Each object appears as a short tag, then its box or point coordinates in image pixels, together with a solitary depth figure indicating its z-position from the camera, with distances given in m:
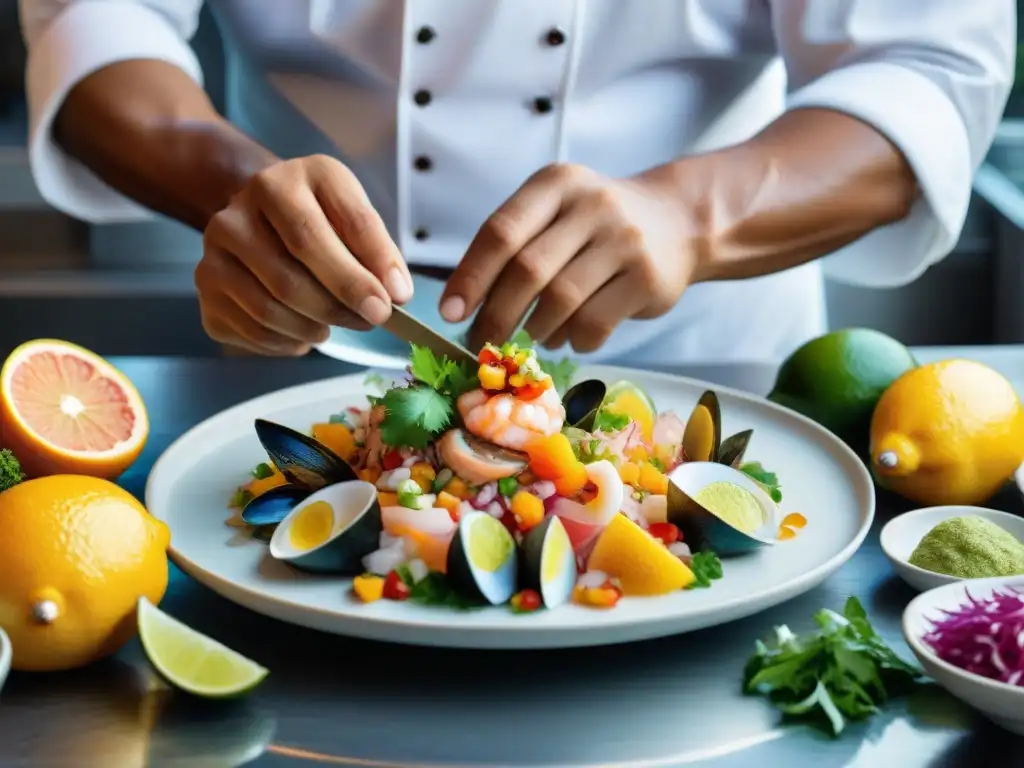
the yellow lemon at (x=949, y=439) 1.37
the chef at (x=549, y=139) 1.48
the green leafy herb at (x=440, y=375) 1.32
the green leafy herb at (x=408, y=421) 1.26
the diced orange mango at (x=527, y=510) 1.16
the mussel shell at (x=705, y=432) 1.33
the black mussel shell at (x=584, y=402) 1.36
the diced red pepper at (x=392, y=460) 1.27
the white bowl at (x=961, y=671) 0.92
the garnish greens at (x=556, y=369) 1.46
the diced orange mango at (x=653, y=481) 1.27
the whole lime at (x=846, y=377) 1.56
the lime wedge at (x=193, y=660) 0.99
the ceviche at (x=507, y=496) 1.10
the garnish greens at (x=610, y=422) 1.38
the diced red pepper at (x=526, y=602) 1.06
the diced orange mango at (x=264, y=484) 1.33
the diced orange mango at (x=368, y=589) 1.08
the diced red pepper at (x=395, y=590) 1.08
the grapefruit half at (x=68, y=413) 1.34
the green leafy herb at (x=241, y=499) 1.31
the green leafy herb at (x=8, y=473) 1.26
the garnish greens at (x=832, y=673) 0.99
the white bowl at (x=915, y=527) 1.21
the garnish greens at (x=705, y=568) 1.12
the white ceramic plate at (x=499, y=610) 1.02
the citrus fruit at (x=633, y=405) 1.46
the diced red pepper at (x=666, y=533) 1.18
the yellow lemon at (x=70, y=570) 1.01
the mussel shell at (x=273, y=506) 1.22
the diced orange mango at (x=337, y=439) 1.39
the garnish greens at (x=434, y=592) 1.07
